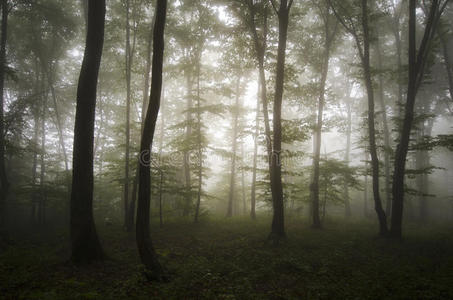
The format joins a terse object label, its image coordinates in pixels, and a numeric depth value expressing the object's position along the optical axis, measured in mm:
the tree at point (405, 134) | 9797
